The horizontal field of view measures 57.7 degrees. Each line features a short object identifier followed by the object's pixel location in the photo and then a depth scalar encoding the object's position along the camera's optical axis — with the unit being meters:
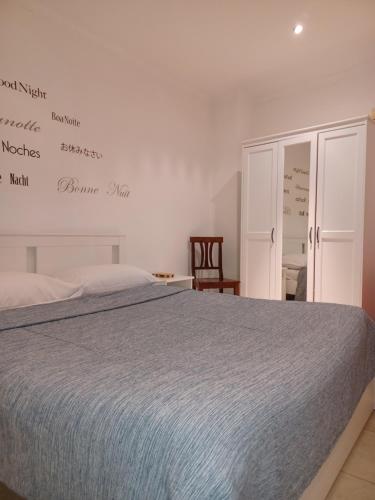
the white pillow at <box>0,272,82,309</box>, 1.71
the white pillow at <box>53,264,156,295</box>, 2.08
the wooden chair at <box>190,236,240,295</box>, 3.60
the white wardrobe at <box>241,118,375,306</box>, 2.76
